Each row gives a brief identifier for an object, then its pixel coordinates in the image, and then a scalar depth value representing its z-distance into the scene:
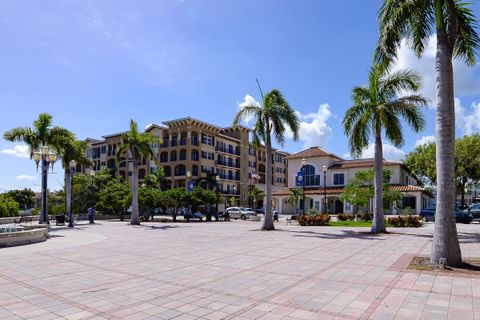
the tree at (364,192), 31.81
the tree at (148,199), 35.79
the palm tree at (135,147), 30.33
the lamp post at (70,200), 28.98
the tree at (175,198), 36.22
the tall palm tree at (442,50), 9.97
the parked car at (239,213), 45.34
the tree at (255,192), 59.75
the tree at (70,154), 30.75
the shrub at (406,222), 25.09
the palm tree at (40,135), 28.55
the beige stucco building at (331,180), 45.16
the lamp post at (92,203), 35.44
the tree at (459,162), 47.34
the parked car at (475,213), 34.08
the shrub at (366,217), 31.53
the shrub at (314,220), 27.99
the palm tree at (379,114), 19.72
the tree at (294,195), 48.05
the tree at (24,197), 93.12
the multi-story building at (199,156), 64.94
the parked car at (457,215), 30.41
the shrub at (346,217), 32.95
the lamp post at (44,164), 24.19
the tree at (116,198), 37.38
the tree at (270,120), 23.94
